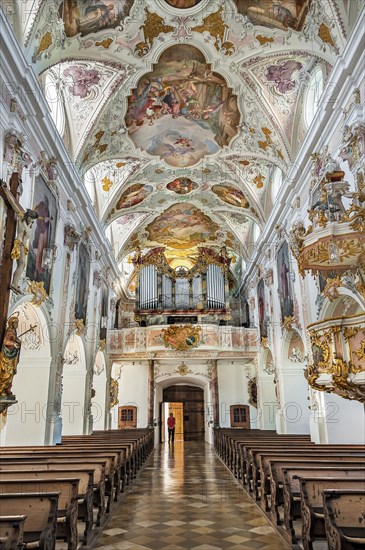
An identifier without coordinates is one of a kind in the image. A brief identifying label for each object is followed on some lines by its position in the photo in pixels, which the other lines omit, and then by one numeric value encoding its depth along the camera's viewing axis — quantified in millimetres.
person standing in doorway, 21609
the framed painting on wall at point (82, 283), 14875
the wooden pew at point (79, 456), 7379
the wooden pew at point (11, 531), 3262
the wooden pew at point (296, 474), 5676
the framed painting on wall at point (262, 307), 19781
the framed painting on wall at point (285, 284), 14797
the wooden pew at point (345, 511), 4219
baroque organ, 24453
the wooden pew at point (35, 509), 4129
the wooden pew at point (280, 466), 6391
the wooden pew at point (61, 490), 4883
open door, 24628
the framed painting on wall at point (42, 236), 10383
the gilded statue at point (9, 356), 7591
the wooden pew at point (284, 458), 7027
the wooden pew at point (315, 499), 4809
